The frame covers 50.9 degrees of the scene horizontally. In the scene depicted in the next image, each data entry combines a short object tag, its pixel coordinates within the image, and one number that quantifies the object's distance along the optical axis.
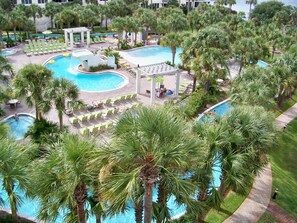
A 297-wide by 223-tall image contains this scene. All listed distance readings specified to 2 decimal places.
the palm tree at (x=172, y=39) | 35.62
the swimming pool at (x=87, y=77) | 33.99
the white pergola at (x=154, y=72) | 29.12
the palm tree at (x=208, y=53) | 28.58
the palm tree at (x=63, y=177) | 9.27
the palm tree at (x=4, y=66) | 23.46
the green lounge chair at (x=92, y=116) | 25.43
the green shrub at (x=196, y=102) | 26.39
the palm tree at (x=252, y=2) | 78.16
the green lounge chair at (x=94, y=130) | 23.25
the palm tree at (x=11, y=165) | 10.53
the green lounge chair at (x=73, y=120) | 24.69
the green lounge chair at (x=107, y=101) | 28.50
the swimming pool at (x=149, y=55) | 43.25
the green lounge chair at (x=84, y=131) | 22.13
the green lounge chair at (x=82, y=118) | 25.02
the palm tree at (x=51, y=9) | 52.69
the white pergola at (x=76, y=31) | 45.59
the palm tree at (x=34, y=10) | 51.14
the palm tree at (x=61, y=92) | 18.93
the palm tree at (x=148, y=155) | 8.16
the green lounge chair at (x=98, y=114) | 25.84
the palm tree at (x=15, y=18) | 44.97
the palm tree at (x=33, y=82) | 19.33
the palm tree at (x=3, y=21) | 42.20
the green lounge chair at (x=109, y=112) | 26.34
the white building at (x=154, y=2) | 59.64
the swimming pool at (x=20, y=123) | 23.78
